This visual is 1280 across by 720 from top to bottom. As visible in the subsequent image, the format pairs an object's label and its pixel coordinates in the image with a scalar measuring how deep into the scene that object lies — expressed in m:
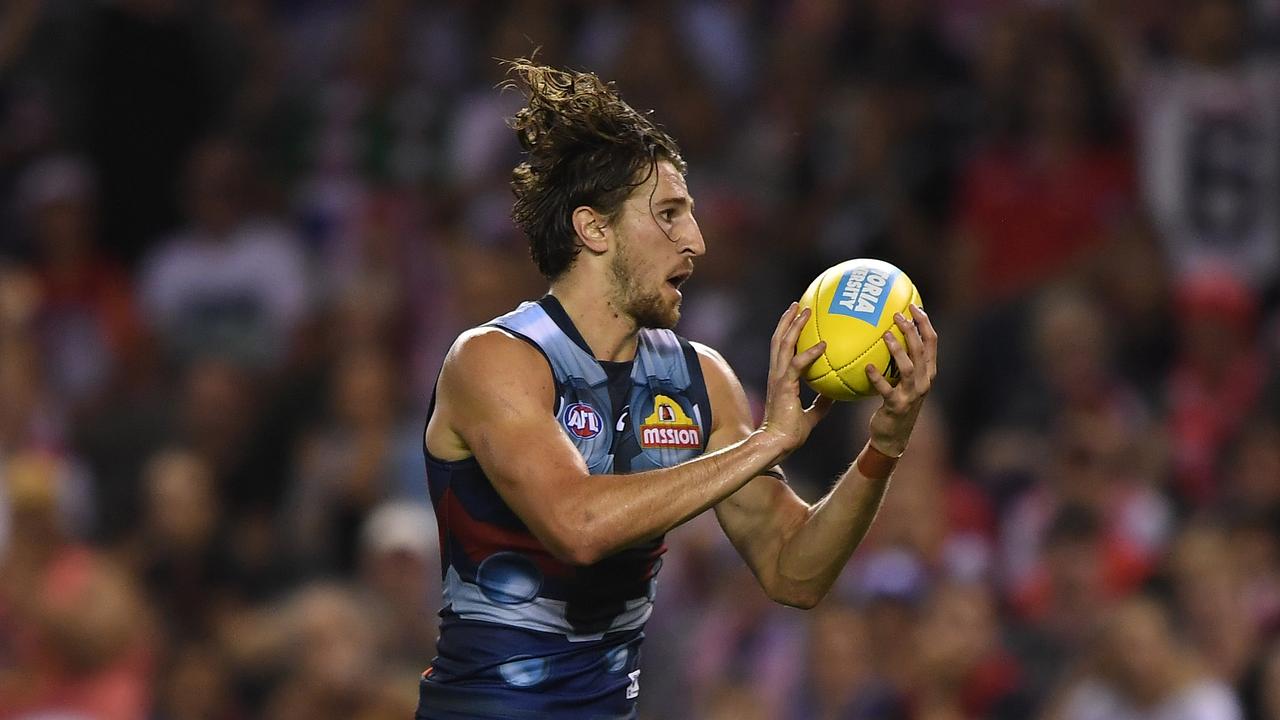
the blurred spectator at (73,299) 22.44
